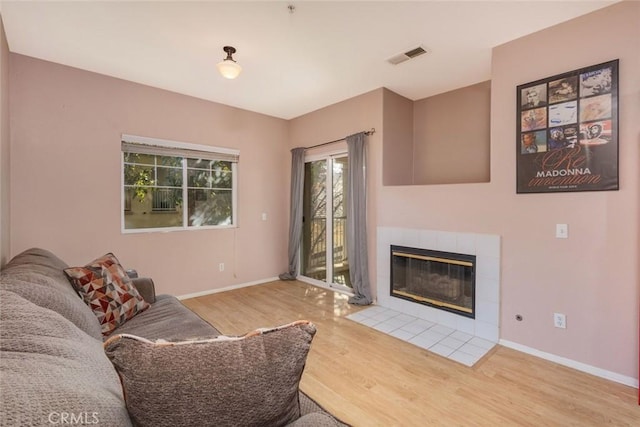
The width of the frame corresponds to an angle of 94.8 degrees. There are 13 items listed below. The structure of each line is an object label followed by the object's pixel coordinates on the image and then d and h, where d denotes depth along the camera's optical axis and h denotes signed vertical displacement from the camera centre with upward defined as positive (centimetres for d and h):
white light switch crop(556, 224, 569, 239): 239 -16
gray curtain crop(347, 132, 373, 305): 386 -14
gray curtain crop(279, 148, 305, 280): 480 -1
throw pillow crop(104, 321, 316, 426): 71 -42
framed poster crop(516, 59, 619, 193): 220 +64
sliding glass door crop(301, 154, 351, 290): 441 -16
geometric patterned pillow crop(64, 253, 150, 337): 194 -56
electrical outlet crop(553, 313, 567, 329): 241 -90
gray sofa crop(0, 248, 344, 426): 57 -37
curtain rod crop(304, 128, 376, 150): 381 +104
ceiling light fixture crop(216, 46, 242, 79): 263 +130
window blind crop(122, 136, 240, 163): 359 +82
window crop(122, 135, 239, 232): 364 +37
